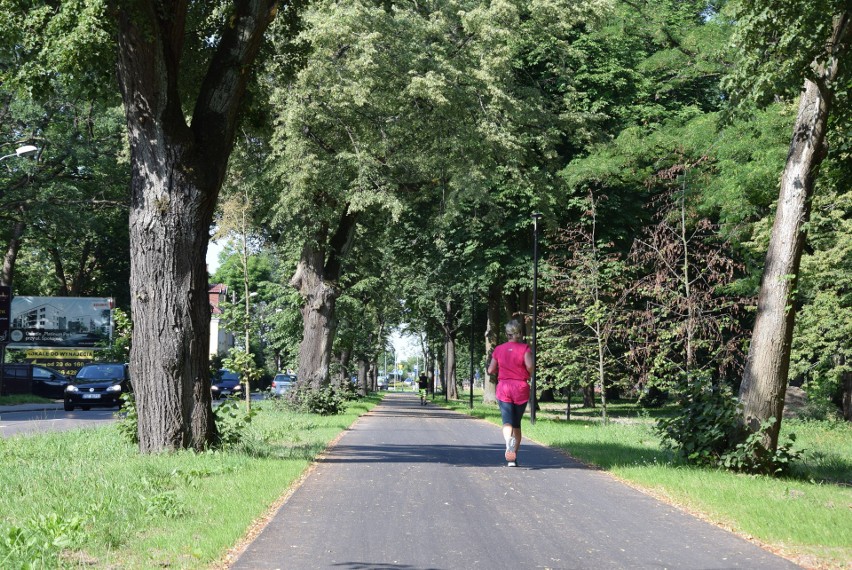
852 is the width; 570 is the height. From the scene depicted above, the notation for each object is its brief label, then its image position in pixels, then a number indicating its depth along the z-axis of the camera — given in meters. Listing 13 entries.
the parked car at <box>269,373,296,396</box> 54.59
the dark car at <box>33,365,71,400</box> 42.50
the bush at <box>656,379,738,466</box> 13.66
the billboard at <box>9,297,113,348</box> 44.75
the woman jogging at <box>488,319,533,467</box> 13.65
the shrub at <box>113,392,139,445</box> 14.28
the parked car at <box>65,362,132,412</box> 34.00
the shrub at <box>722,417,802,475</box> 13.27
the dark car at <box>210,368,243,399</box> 59.39
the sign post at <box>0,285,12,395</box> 32.44
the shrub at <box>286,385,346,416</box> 29.84
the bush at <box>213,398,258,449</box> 14.30
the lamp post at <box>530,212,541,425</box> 27.56
